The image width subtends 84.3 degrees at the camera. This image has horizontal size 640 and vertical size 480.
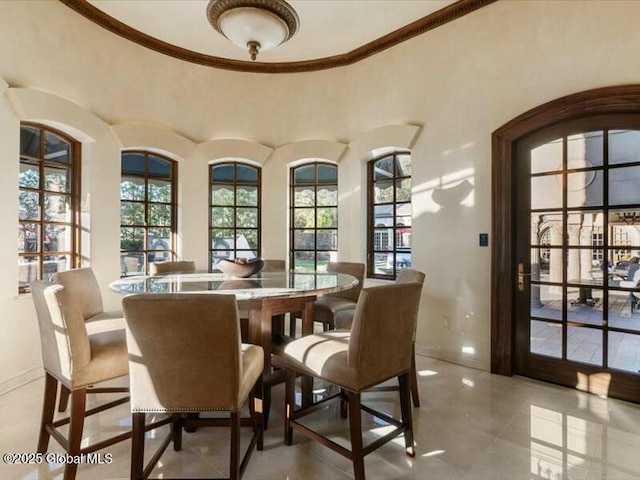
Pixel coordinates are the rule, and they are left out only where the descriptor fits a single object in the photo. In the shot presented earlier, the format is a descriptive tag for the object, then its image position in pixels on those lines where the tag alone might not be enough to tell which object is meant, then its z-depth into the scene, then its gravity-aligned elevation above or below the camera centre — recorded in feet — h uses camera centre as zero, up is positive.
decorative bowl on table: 8.51 -0.67
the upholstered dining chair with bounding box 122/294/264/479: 4.58 -1.61
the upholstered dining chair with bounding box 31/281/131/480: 5.42 -1.92
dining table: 6.49 -0.95
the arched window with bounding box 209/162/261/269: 14.23 +1.21
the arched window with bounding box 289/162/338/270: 14.39 +1.05
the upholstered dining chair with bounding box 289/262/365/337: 9.43 -1.72
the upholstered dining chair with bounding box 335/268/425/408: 7.87 -1.93
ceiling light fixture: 7.43 +4.84
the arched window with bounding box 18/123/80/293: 9.65 +1.07
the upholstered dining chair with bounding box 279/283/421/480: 5.44 -1.95
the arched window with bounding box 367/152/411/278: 12.71 +0.98
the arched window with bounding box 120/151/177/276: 12.49 +1.10
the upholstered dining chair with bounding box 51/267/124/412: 7.45 -1.48
